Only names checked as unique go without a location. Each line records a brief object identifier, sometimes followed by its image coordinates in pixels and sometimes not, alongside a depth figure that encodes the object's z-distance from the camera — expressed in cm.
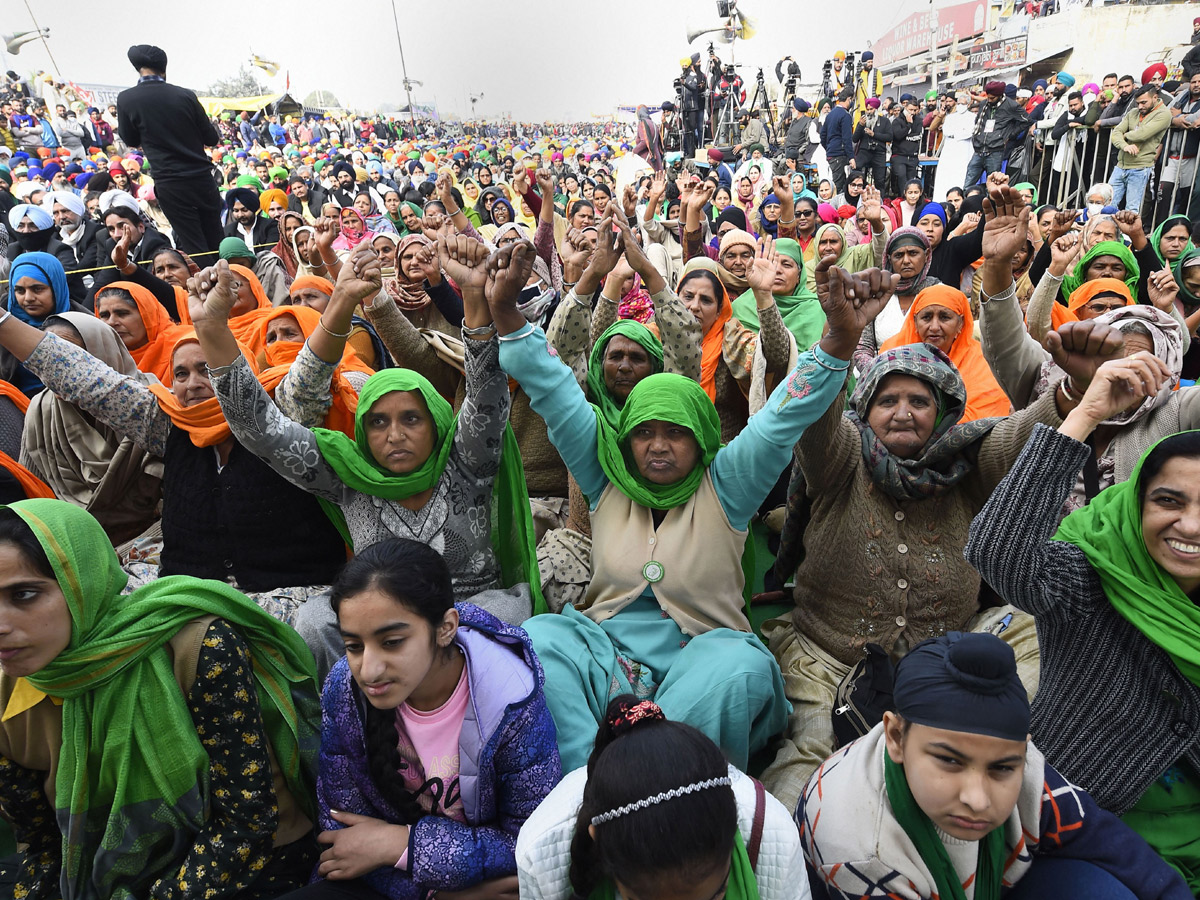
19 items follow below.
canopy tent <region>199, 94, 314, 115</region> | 2906
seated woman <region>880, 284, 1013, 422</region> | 360
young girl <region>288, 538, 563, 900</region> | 162
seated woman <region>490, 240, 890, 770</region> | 210
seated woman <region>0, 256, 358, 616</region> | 248
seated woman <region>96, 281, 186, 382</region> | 354
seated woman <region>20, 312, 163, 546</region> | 284
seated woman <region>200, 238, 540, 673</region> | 226
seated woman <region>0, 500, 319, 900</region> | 159
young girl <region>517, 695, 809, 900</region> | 125
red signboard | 2552
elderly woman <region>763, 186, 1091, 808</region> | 233
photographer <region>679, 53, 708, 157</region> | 1844
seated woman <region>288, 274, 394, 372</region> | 364
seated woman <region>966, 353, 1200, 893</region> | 153
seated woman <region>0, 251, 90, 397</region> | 343
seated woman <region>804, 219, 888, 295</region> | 530
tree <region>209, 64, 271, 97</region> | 5425
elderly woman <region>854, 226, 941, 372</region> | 452
